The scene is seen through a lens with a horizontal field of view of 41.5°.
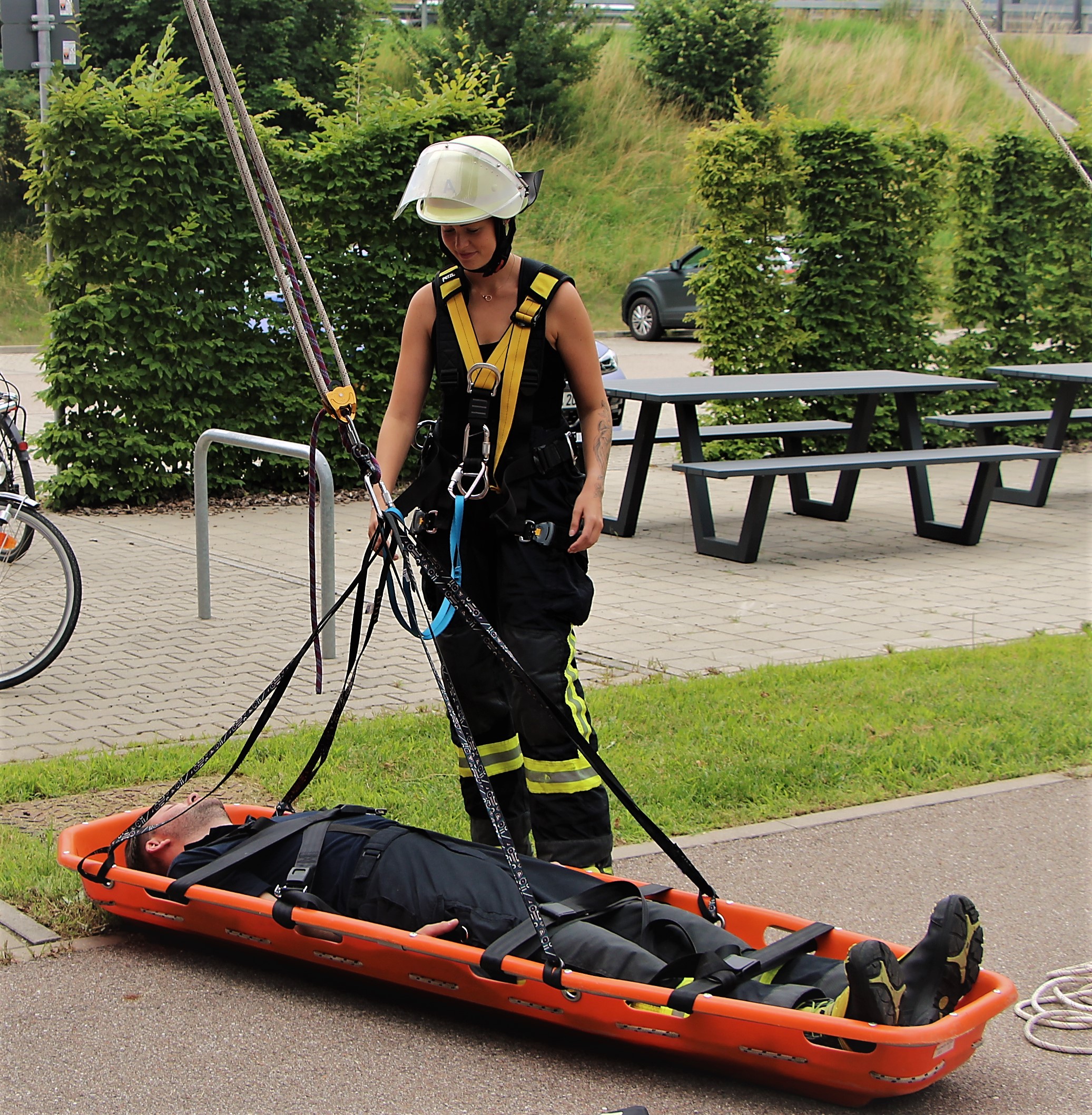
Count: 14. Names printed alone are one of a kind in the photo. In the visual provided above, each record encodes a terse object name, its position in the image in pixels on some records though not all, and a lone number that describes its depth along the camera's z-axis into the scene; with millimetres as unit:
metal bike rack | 6219
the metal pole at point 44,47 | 9750
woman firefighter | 3793
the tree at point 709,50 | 34062
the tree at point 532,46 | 31578
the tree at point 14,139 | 27109
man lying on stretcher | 2920
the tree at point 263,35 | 27438
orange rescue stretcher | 2812
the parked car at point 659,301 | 25000
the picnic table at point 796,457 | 9156
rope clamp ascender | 3713
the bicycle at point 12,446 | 7418
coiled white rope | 3289
